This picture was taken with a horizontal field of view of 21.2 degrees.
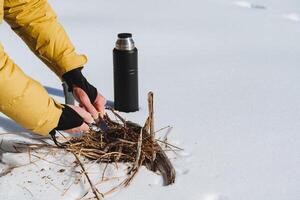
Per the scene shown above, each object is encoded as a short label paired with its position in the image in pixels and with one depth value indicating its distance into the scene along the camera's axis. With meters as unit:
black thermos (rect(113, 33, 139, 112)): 2.88
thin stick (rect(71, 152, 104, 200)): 2.42
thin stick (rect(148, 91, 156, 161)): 2.55
